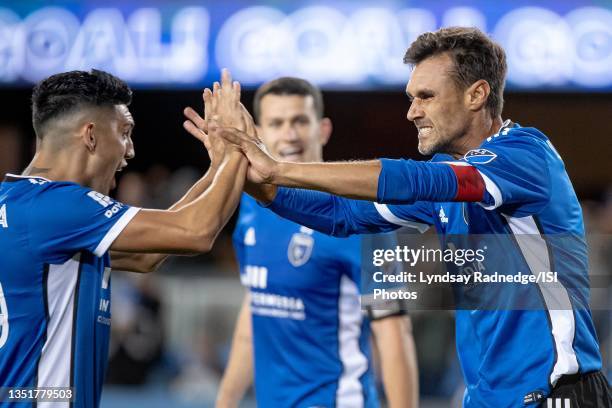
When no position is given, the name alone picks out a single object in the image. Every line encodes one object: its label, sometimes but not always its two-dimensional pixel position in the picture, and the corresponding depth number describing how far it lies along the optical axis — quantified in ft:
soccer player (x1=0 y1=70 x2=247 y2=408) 22.30
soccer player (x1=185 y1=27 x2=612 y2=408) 22.39
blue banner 66.74
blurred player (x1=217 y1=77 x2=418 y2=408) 31.99
